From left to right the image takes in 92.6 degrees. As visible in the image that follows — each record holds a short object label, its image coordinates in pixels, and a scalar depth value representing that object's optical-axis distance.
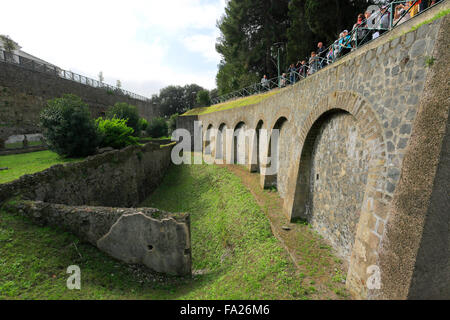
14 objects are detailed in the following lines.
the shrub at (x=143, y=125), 27.87
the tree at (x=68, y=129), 10.27
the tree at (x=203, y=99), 29.28
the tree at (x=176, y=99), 50.28
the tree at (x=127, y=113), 20.20
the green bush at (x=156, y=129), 28.56
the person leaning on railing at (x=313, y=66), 9.34
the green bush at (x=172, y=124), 36.06
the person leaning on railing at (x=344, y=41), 6.61
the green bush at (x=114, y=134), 12.87
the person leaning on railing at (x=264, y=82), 16.80
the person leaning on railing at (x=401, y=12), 4.88
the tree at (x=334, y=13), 14.76
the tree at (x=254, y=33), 22.50
